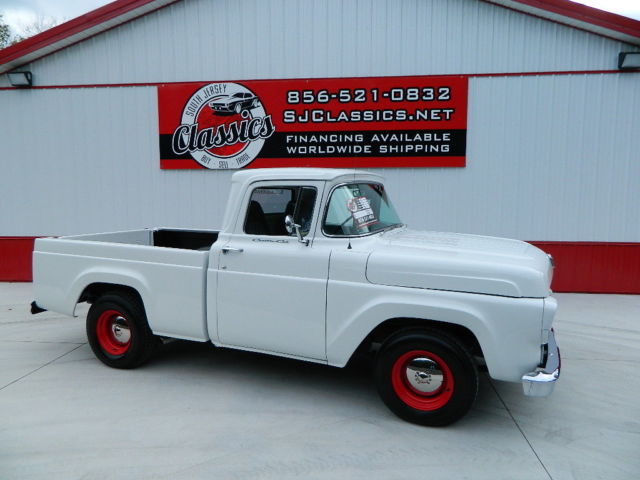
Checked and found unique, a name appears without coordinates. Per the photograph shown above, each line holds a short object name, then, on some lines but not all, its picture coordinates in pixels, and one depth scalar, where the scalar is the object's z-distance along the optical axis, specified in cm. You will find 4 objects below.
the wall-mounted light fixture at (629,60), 751
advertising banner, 811
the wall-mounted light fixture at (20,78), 873
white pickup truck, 345
